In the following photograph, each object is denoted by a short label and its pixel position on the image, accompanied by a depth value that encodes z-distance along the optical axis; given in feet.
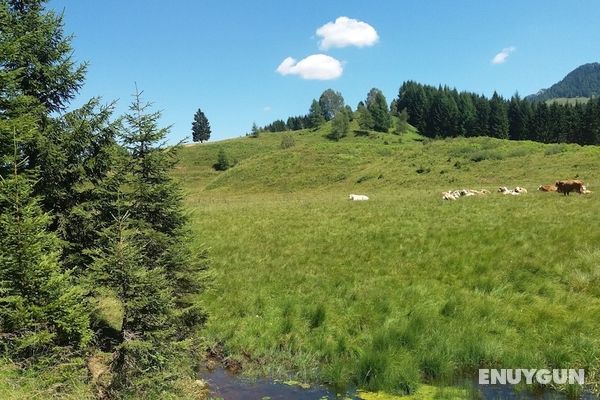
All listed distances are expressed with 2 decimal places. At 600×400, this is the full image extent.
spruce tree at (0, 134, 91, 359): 29.04
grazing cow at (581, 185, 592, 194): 105.70
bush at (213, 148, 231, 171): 417.08
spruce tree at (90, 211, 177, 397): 32.86
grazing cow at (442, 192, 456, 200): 119.00
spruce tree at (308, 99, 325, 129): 597.93
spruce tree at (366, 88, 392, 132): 472.44
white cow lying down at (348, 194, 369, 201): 142.17
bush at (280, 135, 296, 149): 421.22
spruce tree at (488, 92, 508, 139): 443.32
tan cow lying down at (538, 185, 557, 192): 114.56
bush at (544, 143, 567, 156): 199.39
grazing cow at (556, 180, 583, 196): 106.73
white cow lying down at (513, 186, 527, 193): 118.73
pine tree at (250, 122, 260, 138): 594.24
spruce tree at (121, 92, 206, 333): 38.29
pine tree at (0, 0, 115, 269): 37.35
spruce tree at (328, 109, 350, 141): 440.04
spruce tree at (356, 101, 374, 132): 460.14
